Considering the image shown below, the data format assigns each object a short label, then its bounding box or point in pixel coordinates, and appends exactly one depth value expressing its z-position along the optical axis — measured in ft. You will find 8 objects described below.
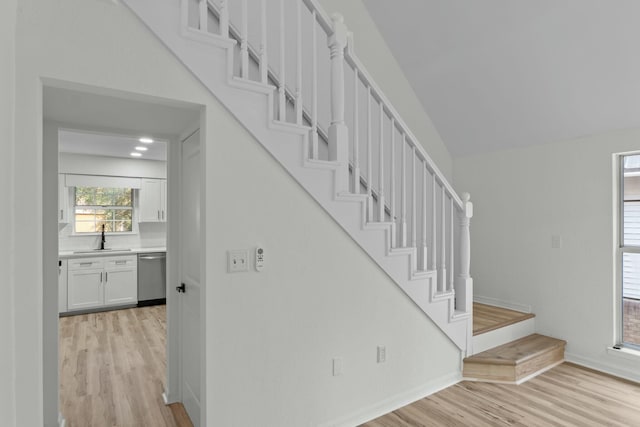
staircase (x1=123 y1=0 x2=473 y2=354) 5.96
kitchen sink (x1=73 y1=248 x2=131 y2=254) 17.43
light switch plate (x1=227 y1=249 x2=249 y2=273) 6.16
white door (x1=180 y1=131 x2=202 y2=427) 7.52
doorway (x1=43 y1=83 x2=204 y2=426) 6.06
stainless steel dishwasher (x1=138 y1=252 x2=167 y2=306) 17.91
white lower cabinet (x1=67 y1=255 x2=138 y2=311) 16.21
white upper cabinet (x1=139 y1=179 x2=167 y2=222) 19.36
